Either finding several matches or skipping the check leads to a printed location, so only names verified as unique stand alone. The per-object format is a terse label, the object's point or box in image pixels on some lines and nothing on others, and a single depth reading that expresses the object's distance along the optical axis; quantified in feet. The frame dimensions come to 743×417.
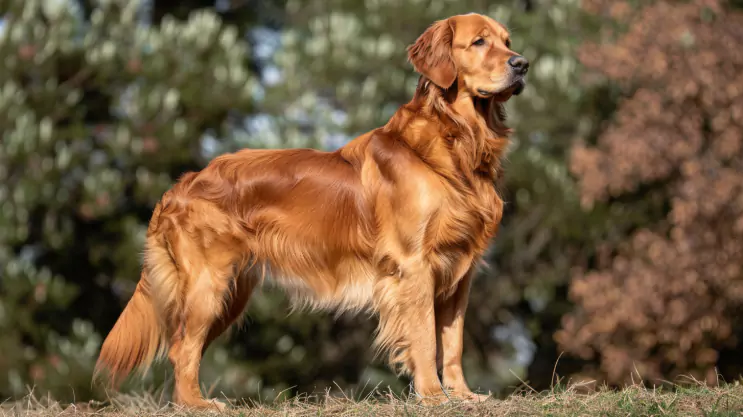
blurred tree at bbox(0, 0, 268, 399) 42.06
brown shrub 41.16
